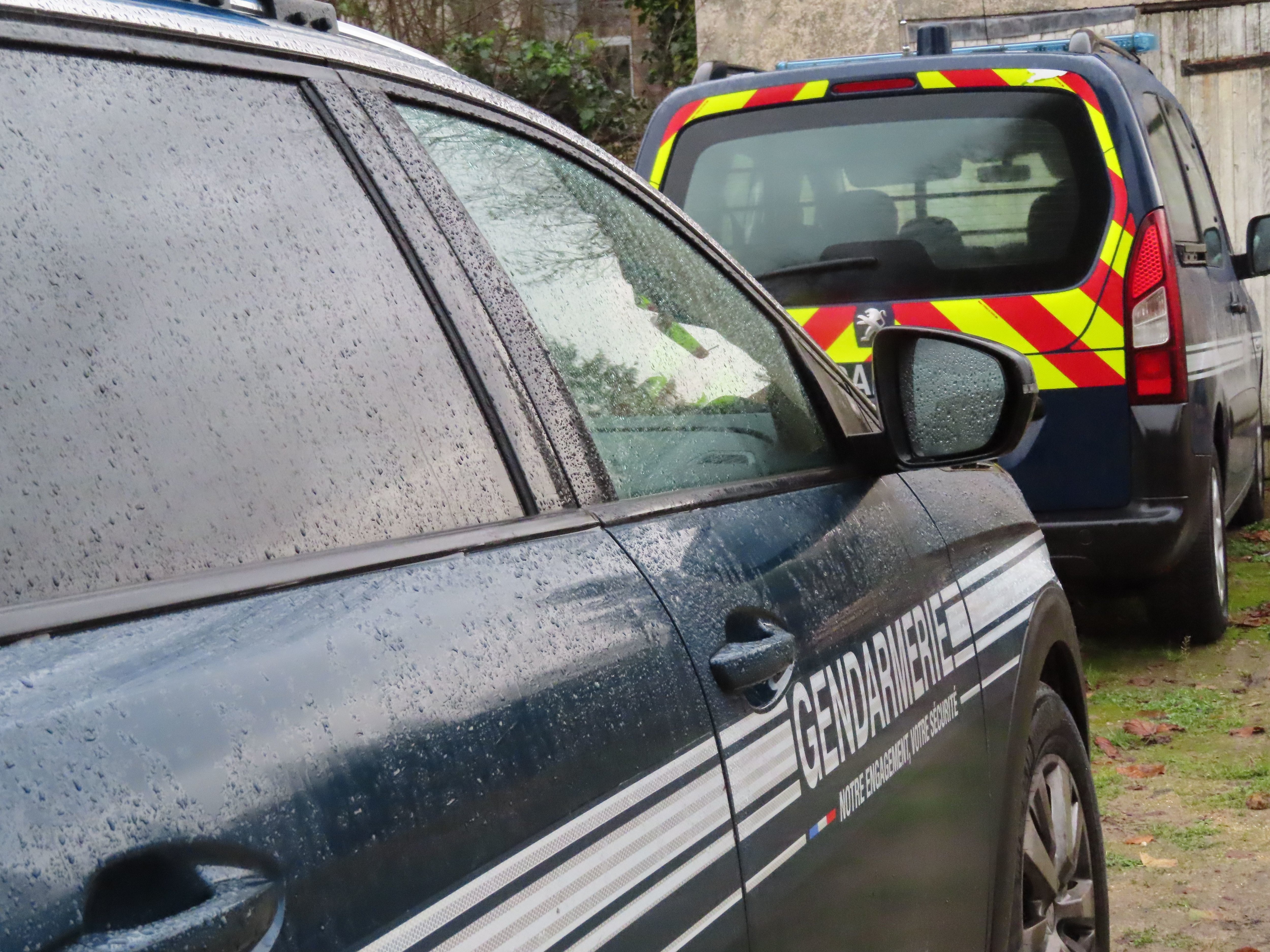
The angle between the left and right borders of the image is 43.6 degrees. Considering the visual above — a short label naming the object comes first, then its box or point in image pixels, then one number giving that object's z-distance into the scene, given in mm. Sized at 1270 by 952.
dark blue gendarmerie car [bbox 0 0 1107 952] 1006
